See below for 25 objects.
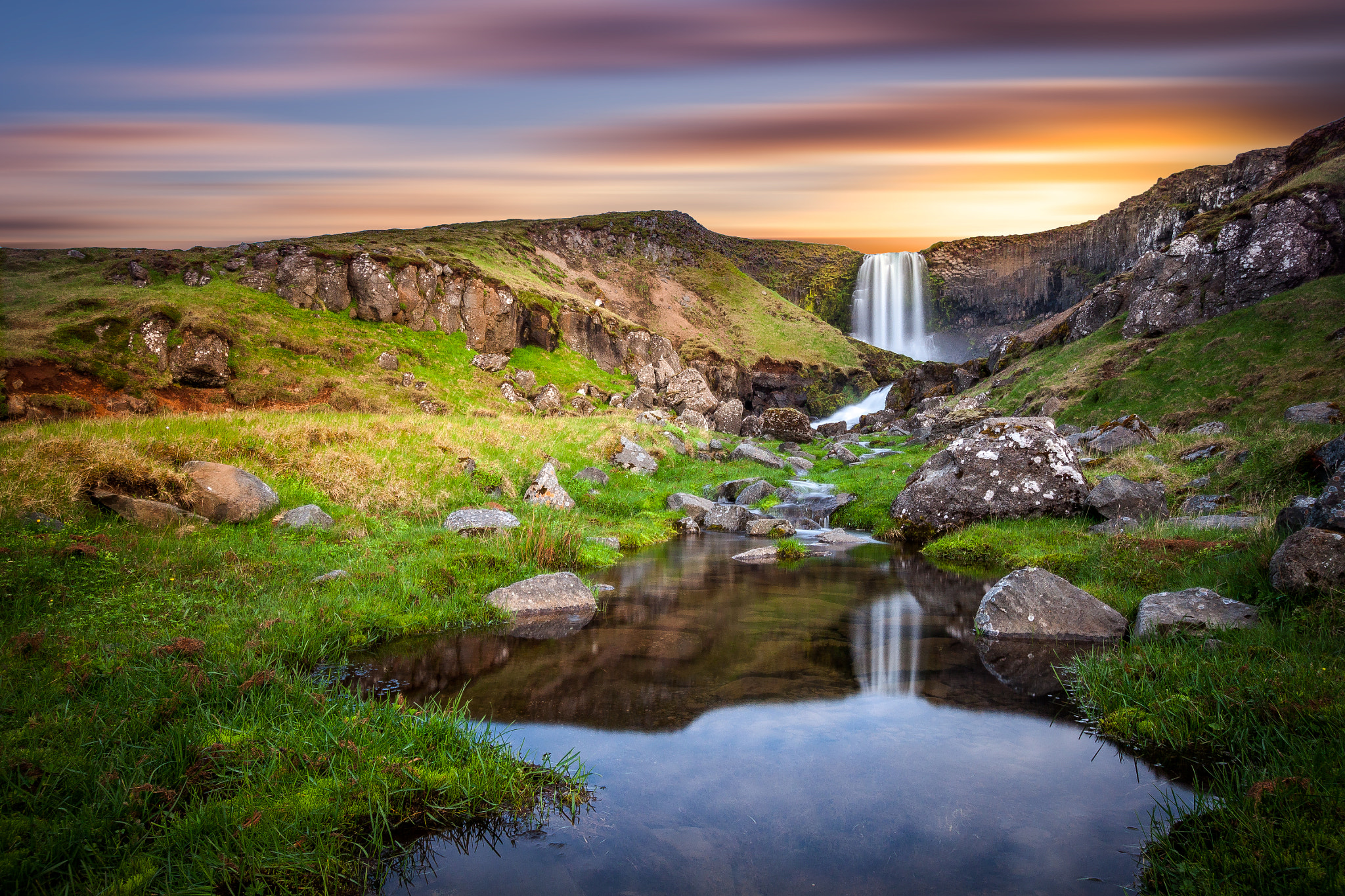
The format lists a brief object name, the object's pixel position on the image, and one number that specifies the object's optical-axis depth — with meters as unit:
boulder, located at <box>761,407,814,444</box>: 48.12
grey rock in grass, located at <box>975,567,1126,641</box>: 9.68
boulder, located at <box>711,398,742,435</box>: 56.59
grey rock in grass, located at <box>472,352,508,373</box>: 62.62
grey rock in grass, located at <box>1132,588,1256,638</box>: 8.09
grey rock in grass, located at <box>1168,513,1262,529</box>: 11.66
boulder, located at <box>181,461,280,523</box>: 12.87
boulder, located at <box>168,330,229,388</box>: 45.59
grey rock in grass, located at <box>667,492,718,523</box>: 22.02
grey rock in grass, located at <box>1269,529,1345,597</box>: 7.53
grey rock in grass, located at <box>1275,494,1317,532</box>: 9.02
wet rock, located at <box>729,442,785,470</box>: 31.86
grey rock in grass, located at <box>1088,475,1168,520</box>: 15.19
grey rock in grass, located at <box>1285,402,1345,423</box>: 20.38
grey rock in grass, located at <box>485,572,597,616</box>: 11.19
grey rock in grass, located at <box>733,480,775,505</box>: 24.25
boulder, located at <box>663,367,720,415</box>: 64.12
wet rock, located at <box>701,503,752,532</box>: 21.16
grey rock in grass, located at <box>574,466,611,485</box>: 23.41
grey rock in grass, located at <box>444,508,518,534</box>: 14.53
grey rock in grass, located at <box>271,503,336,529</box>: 13.50
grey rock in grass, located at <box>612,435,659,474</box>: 26.53
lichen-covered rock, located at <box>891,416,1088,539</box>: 17.39
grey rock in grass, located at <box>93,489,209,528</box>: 11.57
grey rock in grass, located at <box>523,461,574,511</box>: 19.42
